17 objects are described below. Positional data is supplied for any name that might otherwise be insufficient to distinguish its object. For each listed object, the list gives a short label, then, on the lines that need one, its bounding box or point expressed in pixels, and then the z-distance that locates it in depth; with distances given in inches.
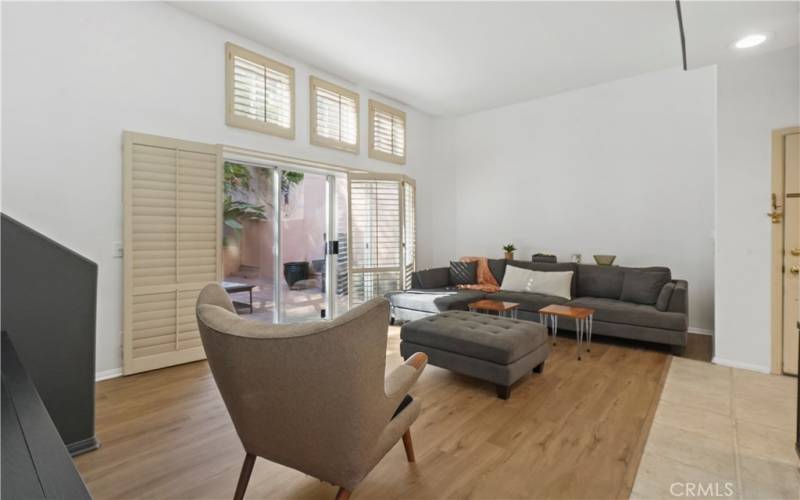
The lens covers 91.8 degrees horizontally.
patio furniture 169.3
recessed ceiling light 112.0
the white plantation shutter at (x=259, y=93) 154.3
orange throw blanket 215.4
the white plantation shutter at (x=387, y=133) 218.5
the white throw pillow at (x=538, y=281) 188.7
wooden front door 122.0
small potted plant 228.7
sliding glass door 173.3
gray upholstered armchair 51.9
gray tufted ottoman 108.9
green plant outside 168.2
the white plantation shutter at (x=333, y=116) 186.2
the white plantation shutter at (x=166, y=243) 128.1
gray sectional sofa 152.0
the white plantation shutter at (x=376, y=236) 204.4
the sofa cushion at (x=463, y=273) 225.3
